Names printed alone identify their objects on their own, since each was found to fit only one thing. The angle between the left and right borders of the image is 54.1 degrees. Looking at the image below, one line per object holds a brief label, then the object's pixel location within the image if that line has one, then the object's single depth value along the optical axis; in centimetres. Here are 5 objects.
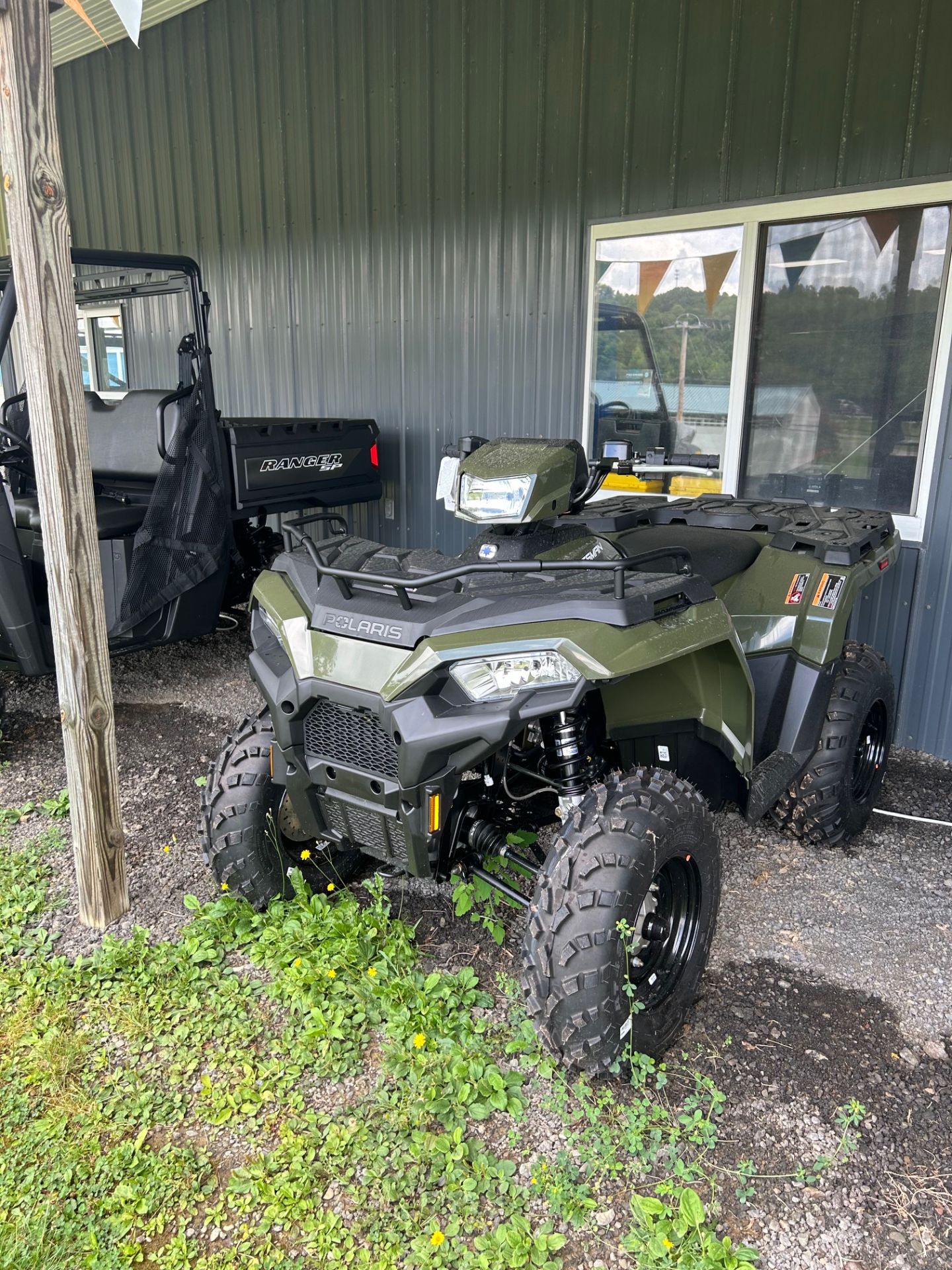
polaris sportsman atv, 201
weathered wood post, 240
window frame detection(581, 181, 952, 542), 394
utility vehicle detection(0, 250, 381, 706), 417
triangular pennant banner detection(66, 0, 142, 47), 225
